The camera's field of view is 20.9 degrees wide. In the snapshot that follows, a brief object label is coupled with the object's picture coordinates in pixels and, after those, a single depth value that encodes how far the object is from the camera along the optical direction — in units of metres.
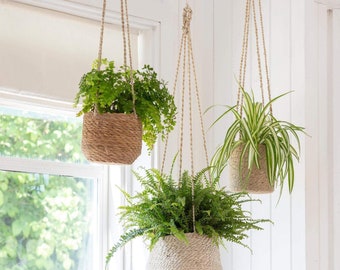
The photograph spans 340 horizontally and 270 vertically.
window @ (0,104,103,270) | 3.69
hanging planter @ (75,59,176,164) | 2.99
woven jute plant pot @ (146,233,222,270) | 2.98
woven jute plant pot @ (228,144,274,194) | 3.36
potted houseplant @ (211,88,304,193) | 3.36
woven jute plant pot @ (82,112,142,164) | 2.99
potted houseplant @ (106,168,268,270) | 2.99
